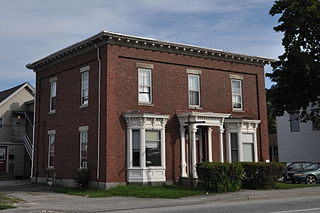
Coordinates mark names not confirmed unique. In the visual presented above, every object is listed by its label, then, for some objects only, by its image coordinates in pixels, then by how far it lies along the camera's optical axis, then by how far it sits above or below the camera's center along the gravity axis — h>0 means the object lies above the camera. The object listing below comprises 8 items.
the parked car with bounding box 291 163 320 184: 25.50 -1.17
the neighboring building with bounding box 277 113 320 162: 38.91 +1.62
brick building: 21.77 +2.84
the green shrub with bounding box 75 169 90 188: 21.72 -0.98
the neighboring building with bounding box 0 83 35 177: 34.06 +2.46
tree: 24.80 +6.11
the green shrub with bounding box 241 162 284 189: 21.12 -0.85
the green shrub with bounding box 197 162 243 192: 19.67 -0.86
